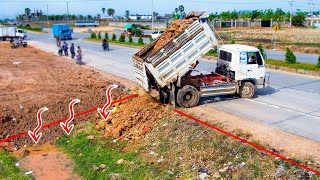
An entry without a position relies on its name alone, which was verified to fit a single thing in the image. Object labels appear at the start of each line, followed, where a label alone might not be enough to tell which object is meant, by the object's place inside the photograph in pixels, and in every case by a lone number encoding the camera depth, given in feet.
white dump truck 31.37
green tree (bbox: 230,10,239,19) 218.62
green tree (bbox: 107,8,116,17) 454.14
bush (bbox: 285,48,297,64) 55.87
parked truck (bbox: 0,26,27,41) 135.33
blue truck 130.01
